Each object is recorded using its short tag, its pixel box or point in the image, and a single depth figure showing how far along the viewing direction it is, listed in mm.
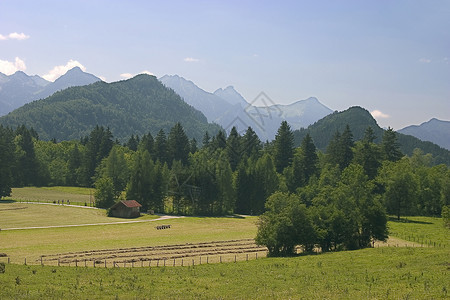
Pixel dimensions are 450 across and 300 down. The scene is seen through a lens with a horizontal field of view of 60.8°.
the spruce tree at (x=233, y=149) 125750
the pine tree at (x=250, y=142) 133038
